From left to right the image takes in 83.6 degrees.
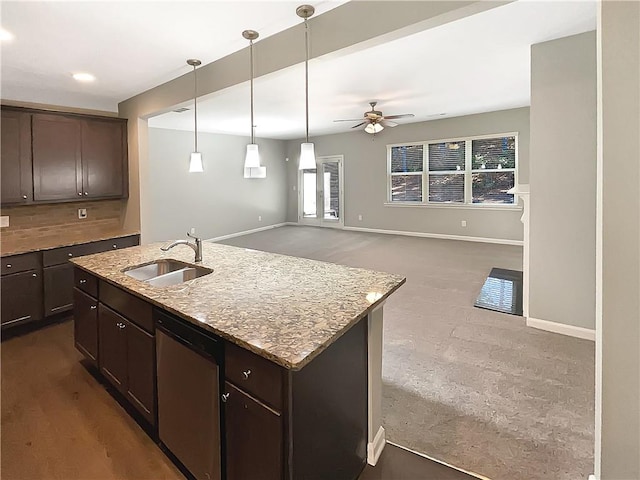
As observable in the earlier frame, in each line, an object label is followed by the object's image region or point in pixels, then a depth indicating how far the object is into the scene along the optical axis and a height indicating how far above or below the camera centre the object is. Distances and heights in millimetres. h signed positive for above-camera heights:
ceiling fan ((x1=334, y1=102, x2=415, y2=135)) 5949 +1773
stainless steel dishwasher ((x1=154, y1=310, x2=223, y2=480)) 1501 -773
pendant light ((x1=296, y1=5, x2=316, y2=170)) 2259 +1094
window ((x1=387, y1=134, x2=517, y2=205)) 7379 +1168
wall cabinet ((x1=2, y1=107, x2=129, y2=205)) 3514 +741
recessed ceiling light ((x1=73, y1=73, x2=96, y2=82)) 3373 +1430
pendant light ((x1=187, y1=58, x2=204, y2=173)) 3182 +626
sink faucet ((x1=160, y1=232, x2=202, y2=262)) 2611 -158
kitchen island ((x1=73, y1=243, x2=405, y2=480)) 1280 -553
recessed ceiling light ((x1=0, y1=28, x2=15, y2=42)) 2481 +1351
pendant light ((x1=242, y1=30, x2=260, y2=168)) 2572 +559
